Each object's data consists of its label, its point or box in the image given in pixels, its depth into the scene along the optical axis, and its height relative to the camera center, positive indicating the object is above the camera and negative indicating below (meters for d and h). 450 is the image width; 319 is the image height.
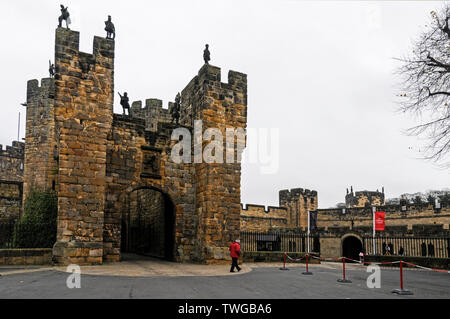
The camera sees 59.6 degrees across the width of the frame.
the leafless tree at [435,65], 12.59 +4.73
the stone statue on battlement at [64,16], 14.21 +6.93
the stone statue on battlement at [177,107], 17.84 +4.68
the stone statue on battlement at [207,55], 16.72 +6.50
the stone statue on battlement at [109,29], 14.97 +6.79
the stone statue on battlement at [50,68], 22.20 +7.97
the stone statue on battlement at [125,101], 16.61 +4.53
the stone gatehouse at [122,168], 13.40 +1.55
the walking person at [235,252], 12.86 -1.41
